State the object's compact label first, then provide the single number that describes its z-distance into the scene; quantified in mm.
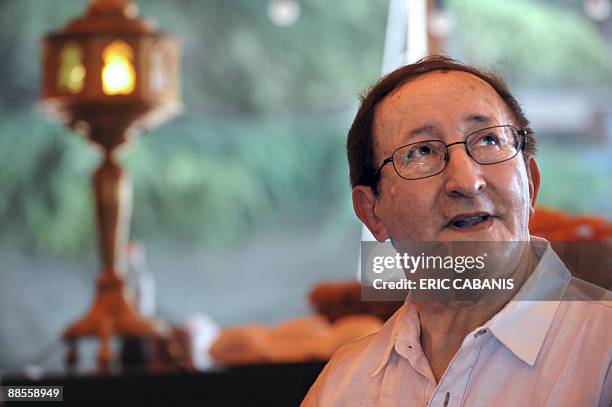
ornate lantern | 3844
